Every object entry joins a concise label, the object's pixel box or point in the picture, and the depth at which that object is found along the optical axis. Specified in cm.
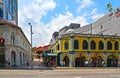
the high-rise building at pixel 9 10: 2753
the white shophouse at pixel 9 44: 1738
